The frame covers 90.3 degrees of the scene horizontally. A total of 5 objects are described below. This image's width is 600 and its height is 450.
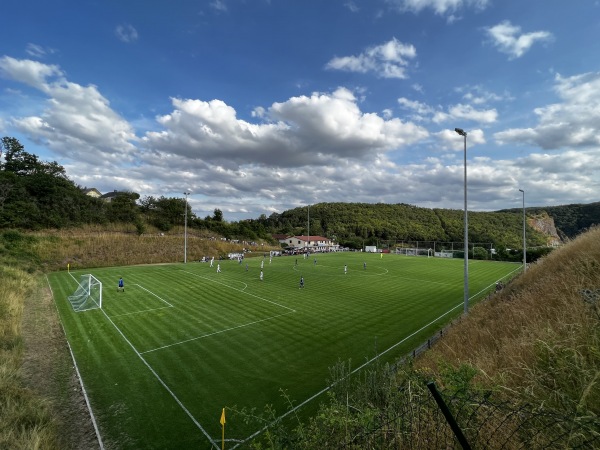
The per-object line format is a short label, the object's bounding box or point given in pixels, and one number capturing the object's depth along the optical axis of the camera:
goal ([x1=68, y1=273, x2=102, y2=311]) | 21.59
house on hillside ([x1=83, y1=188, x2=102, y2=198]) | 108.19
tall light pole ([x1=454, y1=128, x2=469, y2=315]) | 17.08
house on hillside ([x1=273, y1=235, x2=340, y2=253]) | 102.25
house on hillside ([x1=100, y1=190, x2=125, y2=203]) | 116.00
